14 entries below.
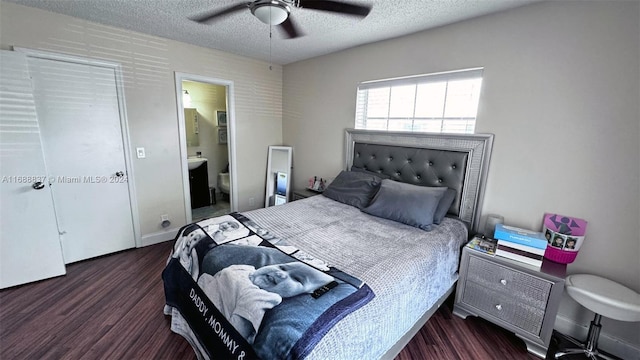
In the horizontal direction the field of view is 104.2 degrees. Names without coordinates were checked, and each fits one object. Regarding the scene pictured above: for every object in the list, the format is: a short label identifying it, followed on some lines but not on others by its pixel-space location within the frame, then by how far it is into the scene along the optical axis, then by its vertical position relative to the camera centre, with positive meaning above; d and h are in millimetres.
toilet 4320 -865
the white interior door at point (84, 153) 2217 -234
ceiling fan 1383 +748
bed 1051 -685
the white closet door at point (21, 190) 1953 -528
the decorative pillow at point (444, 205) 2027 -530
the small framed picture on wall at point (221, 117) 4355 +267
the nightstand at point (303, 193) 3221 -744
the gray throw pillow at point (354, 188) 2457 -520
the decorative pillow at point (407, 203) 1956 -524
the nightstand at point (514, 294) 1561 -1013
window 2125 +355
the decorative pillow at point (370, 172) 2624 -368
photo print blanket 954 -707
